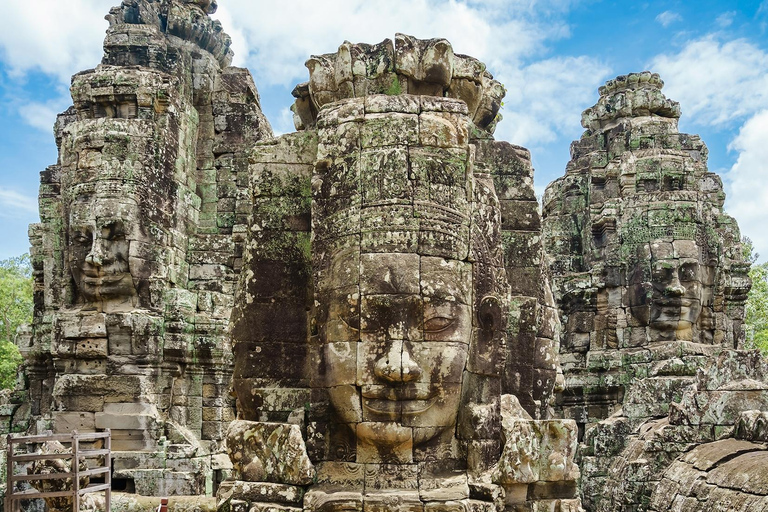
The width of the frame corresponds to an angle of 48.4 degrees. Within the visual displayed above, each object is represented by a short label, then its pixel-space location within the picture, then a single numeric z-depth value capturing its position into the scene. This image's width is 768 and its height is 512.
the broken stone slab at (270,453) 6.33
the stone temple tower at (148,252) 13.59
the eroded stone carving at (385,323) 6.24
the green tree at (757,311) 32.50
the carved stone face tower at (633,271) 16.61
